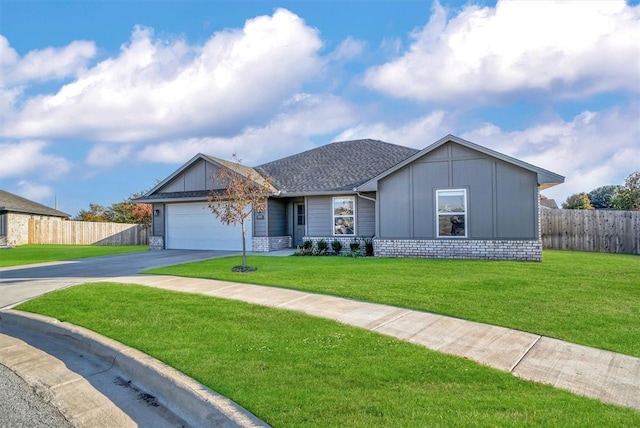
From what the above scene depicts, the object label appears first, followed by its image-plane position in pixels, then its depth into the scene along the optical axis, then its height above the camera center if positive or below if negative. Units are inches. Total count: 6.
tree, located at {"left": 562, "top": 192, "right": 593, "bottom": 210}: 1411.2 +75.3
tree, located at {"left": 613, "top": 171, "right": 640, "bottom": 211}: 836.1 +59.8
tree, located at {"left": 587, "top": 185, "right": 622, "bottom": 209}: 1763.8 +120.5
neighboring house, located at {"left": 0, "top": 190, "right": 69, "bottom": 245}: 1093.1 +35.5
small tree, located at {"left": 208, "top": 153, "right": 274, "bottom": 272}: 458.6 +35.2
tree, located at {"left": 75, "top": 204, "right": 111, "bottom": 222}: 1573.7 +59.4
